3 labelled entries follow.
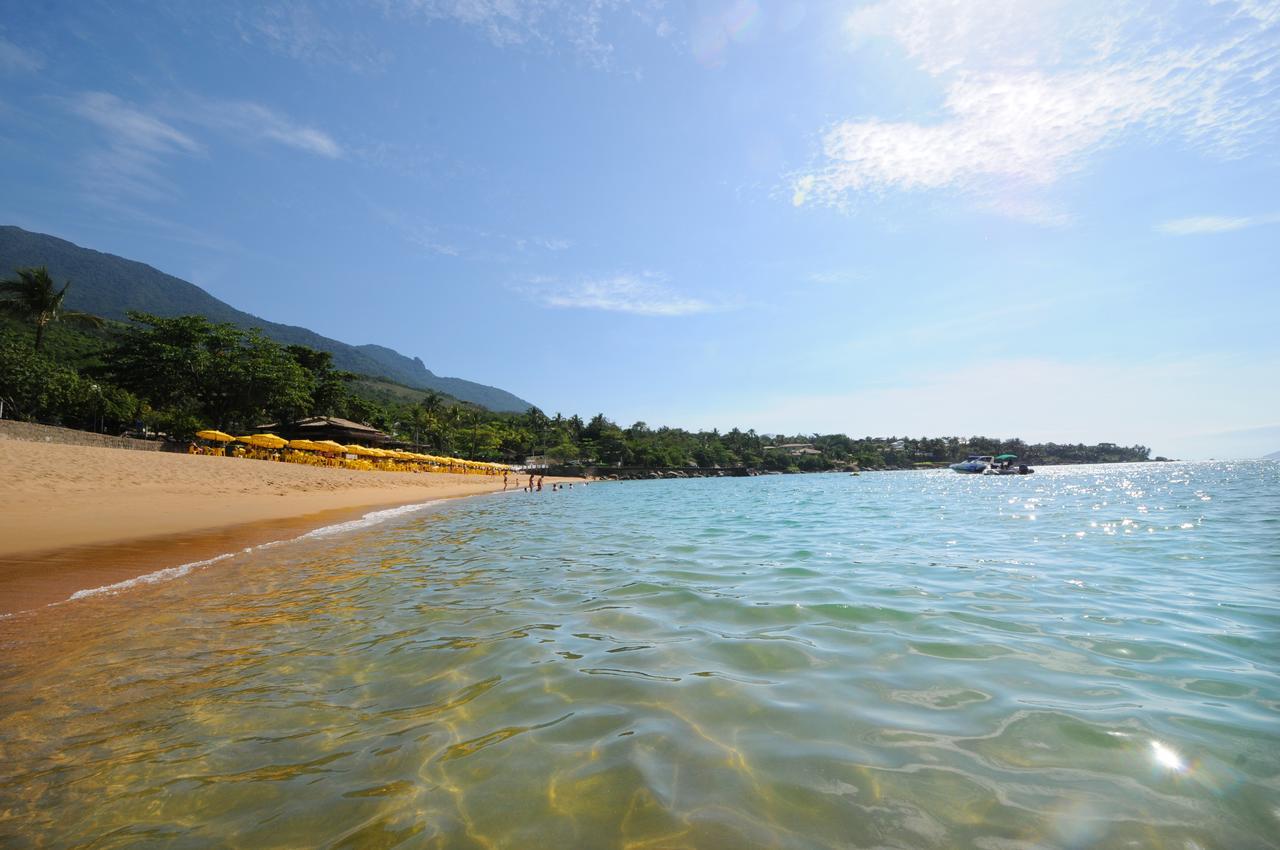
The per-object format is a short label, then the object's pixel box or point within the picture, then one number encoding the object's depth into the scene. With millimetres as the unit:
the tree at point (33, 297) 42812
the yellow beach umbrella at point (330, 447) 38344
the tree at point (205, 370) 42594
